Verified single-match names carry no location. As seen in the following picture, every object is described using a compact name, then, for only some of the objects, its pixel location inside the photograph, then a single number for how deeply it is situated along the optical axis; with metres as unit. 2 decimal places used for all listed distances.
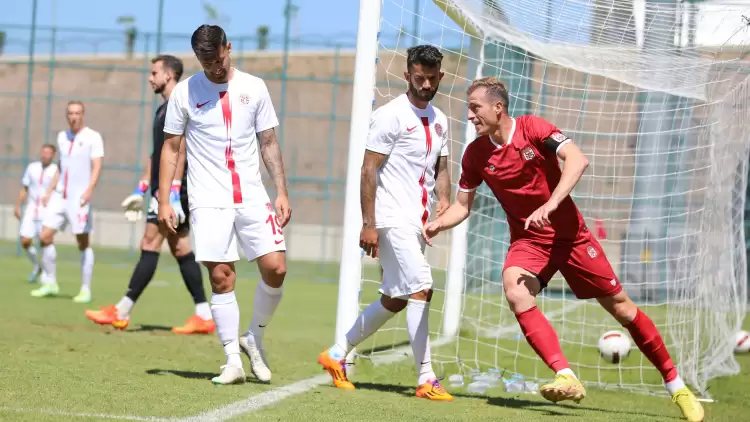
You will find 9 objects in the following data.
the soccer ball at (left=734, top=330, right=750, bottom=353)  18.20
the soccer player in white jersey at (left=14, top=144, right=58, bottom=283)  27.16
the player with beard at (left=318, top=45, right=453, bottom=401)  12.21
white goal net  14.62
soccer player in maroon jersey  11.49
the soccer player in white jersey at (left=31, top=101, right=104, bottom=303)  22.11
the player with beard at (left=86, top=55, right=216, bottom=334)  17.12
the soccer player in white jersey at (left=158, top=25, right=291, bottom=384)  12.09
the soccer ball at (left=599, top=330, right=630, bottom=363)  15.61
